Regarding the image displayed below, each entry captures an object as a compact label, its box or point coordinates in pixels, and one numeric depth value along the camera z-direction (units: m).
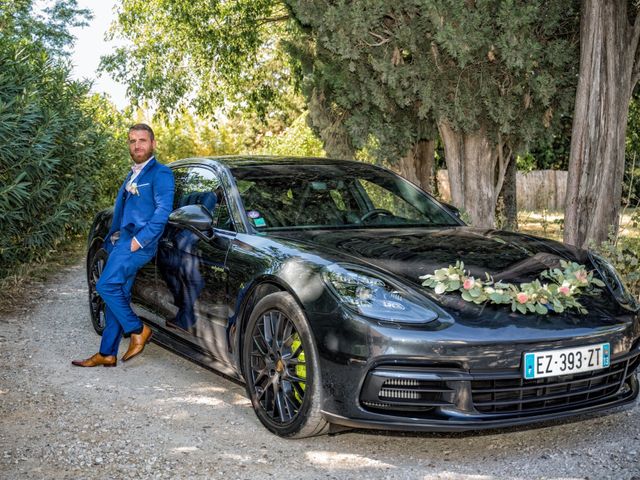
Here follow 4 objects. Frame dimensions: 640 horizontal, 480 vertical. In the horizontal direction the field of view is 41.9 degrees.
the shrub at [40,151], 8.23
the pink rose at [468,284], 4.08
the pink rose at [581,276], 4.32
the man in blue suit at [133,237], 5.71
